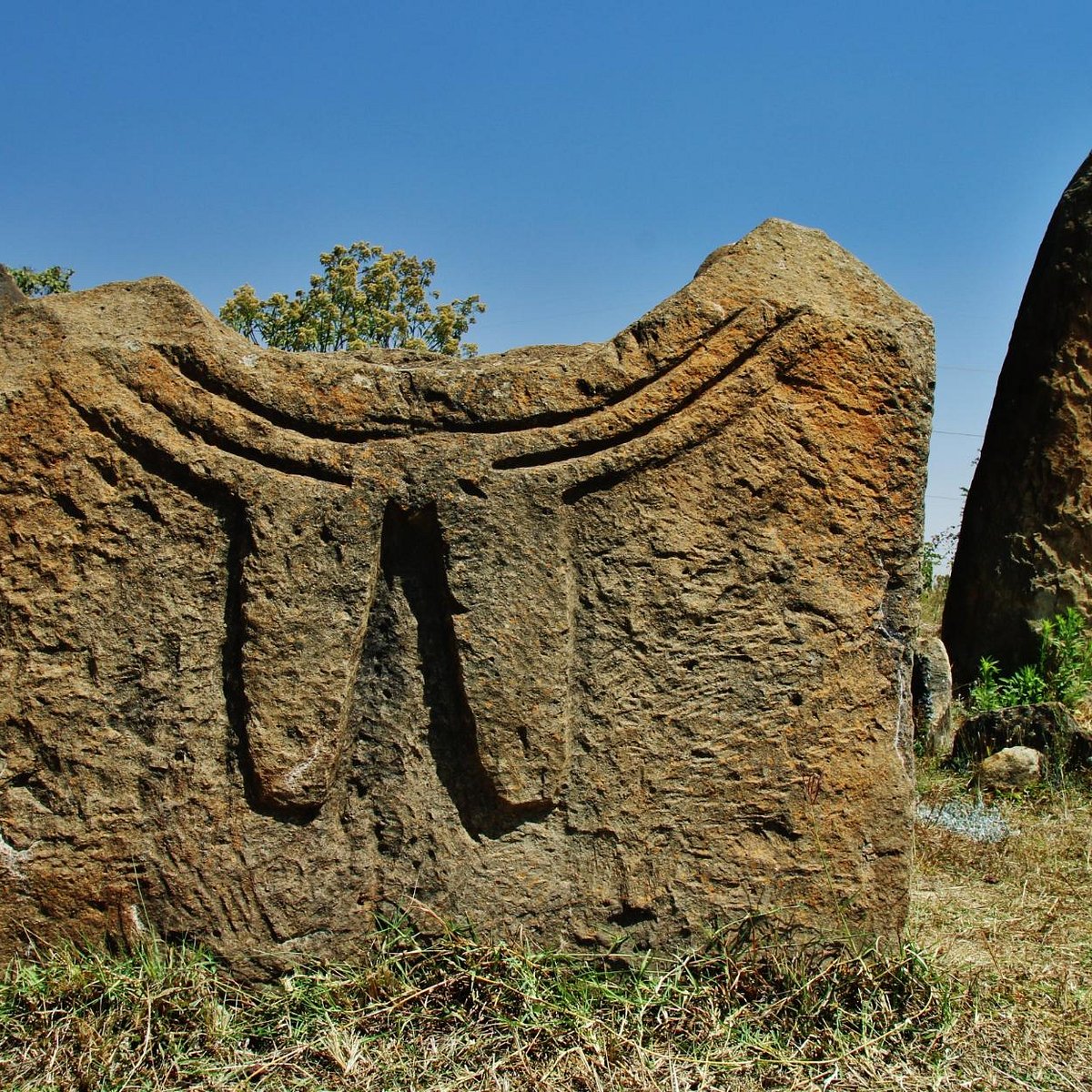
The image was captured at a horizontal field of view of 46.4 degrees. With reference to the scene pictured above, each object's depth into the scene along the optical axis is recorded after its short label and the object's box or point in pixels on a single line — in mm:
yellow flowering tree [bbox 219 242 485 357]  12484
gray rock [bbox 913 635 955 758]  5219
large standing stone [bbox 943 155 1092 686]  5508
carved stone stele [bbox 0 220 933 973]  2984
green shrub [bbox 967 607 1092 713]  5336
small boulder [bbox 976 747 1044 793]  4855
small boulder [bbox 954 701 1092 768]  4930
